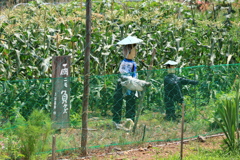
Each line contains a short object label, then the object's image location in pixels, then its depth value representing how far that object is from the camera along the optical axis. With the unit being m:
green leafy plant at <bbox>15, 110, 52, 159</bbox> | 11.05
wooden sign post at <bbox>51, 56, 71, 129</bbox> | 12.58
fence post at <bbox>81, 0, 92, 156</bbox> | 12.00
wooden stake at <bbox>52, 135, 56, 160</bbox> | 10.41
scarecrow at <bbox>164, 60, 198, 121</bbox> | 14.92
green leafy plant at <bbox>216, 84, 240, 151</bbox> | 12.37
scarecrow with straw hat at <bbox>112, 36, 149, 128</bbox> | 13.93
